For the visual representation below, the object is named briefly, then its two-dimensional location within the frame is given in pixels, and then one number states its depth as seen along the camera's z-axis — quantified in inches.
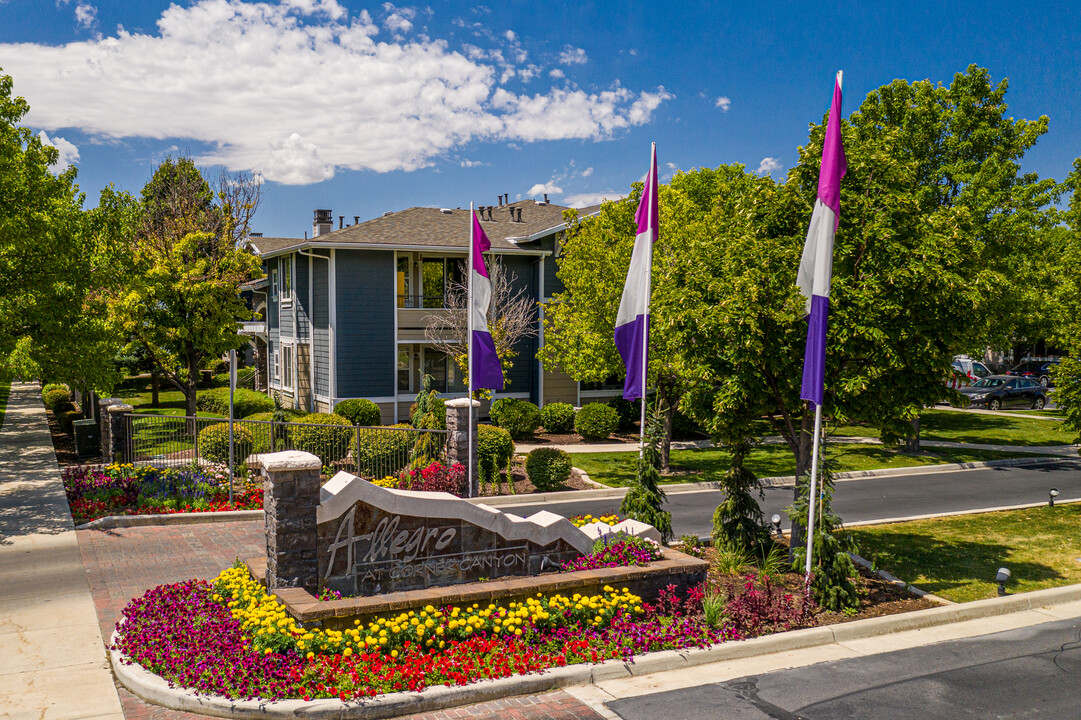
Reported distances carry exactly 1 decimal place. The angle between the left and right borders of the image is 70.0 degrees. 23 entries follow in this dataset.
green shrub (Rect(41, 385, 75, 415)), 1154.2
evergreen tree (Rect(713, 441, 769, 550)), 513.0
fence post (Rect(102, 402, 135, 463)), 744.3
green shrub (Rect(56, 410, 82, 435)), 1043.2
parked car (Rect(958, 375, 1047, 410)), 1674.5
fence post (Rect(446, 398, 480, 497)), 737.0
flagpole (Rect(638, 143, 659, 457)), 525.0
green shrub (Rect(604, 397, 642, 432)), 1205.7
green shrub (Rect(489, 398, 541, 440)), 1088.8
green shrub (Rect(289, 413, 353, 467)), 765.3
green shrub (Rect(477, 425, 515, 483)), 783.1
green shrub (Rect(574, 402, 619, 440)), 1083.9
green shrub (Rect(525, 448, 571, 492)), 771.4
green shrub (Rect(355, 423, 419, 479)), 750.5
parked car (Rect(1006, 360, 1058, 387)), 2159.4
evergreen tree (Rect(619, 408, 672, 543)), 504.1
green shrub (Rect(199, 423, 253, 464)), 740.6
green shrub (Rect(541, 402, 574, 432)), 1147.3
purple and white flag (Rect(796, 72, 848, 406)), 419.5
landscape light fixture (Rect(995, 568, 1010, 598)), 454.6
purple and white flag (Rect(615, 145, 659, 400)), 527.2
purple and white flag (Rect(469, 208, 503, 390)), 689.0
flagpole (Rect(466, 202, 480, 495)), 681.6
